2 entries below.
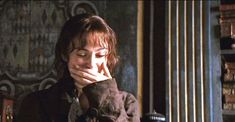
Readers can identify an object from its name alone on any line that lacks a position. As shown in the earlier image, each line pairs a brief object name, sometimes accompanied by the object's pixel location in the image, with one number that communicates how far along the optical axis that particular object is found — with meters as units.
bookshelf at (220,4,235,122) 1.86
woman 1.04
